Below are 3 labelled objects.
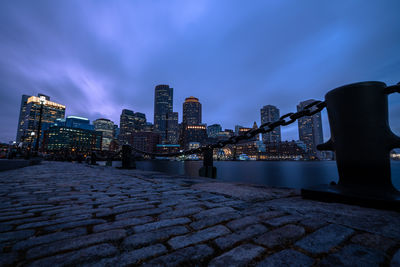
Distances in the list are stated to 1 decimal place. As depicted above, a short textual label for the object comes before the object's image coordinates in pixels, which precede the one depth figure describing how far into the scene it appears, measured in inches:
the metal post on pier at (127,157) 356.2
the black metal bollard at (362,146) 86.4
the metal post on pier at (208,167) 232.8
